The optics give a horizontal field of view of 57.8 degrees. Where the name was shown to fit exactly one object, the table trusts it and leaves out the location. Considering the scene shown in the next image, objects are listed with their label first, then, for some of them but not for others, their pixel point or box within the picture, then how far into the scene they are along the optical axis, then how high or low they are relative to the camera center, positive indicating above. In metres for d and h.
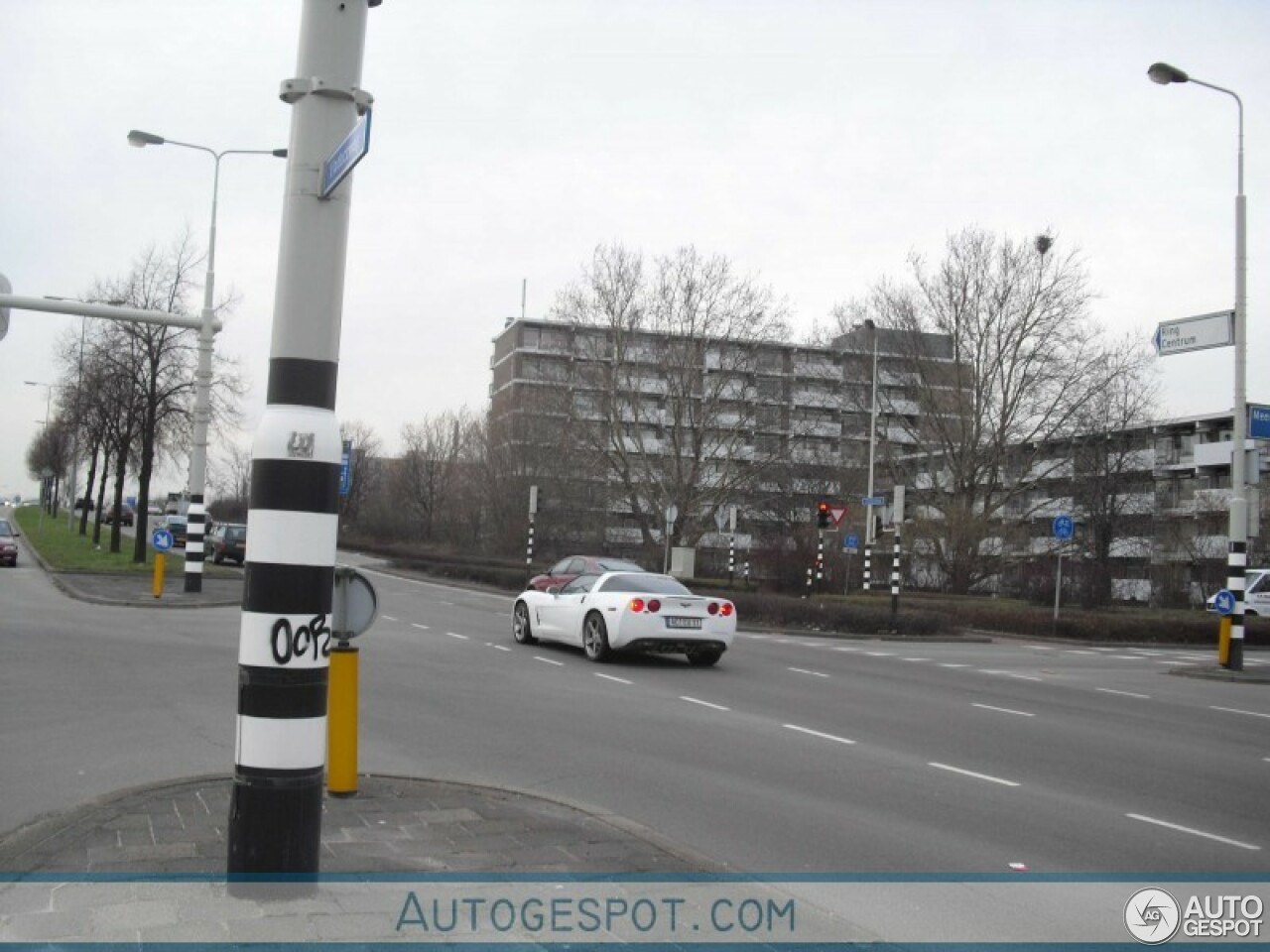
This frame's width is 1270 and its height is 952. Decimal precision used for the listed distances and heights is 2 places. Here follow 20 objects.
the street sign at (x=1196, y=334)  20.67 +4.43
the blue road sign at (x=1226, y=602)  21.70 -0.47
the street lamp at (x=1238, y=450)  21.59 +2.47
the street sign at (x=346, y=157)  4.54 +1.52
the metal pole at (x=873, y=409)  45.53 +5.97
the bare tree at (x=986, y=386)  46.41 +7.42
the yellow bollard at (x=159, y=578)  23.78 -1.27
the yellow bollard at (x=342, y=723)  6.71 -1.14
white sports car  16.11 -1.06
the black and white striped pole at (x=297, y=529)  4.72 -0.02
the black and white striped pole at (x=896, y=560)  28.56 -0.04
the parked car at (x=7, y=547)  38.12 -1.31
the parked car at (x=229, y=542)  43.47 -0.81
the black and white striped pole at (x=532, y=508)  39.28 +1.06
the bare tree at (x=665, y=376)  55.00 +8.13
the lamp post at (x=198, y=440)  25.00 +1.73
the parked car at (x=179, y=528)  40.02 -0.38
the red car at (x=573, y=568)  24.17 -0.60
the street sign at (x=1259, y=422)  21.73 +2.97
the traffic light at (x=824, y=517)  33.59 +1.12
